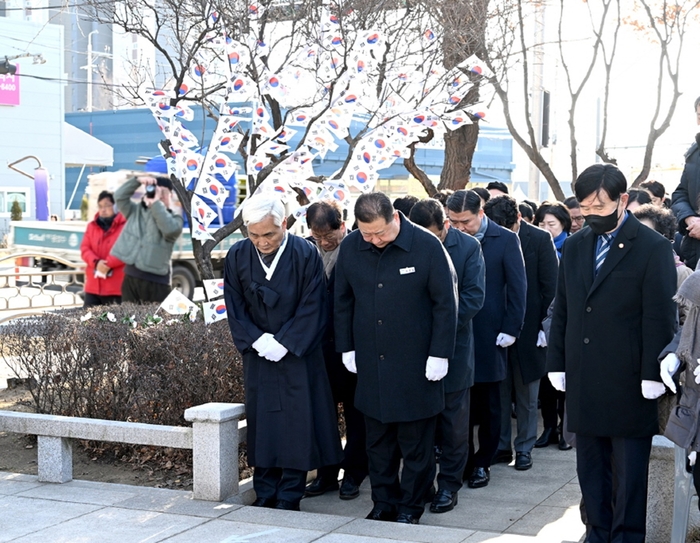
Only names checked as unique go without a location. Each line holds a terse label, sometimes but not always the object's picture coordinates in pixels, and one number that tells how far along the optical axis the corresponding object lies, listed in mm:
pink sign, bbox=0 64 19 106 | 37625
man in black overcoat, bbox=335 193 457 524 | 5324
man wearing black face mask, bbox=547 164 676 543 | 4535
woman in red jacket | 6605
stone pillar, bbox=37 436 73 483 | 6273
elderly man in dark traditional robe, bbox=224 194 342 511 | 5680
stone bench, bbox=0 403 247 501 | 5750
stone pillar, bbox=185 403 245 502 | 5734
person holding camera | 5566
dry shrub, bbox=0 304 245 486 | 6973
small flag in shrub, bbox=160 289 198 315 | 8156
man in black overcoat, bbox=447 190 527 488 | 6391
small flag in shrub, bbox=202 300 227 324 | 7621
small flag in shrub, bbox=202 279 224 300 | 7797
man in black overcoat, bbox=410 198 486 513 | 5754
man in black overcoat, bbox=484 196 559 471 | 6812
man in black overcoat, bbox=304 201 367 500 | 6133
